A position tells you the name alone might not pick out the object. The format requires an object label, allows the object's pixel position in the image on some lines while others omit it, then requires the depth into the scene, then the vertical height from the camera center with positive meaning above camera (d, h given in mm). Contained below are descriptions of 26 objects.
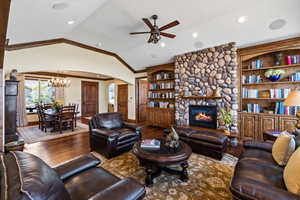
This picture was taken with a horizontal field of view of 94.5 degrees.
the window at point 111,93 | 9109 +409
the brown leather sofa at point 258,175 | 1091 -789
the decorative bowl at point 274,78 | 3539 +535
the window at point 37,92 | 6492 +360
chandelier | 5488 +692
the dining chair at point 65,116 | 4665 -575
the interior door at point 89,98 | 8367 +76
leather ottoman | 2790 -913
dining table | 4684 -494
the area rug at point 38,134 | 4106 -1152
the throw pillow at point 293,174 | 1150 -668
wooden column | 1364 +804
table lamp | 2375 -7
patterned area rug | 1824 -1247
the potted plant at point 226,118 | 3818 -529
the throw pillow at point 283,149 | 1645 -613
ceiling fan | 2873 +1506
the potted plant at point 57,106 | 4902 -243
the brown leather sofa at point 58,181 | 699 -569
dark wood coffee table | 1920 -837
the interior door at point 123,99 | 7609 +7
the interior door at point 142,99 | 7023 +3
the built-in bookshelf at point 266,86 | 3400 +341
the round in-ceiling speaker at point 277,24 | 3041 +1672
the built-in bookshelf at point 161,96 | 5527 +131
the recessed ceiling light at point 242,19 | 3107 +1808
